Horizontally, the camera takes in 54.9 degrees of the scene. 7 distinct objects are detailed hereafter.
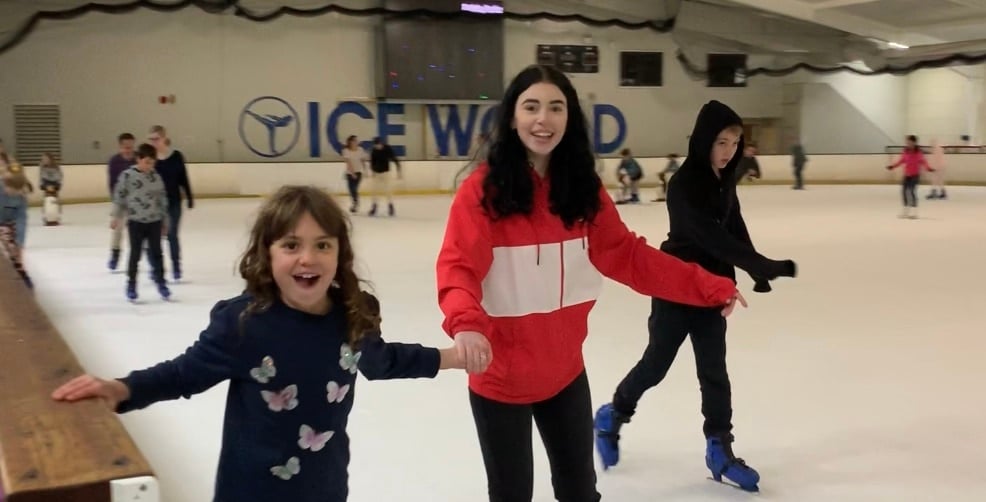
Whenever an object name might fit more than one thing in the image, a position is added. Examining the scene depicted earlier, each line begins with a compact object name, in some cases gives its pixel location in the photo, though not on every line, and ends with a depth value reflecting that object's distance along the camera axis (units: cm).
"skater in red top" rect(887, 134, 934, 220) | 1214
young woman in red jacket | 198
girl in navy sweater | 156
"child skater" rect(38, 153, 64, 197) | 1159
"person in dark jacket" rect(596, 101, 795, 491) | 265
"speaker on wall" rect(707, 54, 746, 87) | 2252
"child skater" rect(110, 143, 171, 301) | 609
